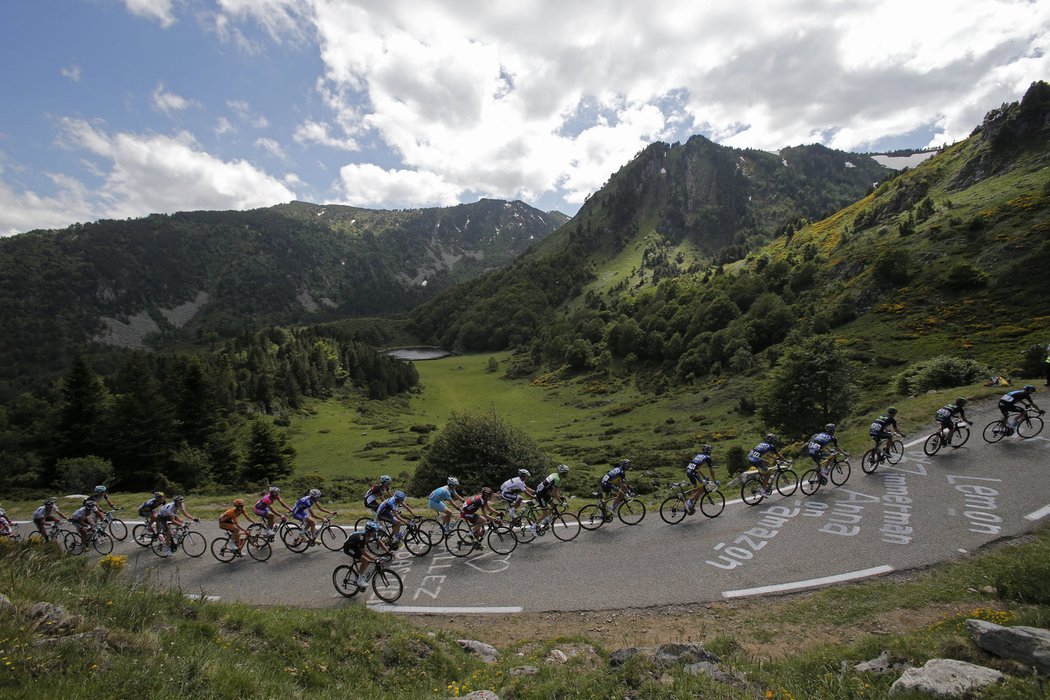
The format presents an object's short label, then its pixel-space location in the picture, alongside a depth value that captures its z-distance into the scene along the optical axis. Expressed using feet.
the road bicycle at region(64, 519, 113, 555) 63.82
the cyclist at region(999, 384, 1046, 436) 65.05
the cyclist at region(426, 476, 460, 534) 54.80
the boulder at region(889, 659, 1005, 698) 19.85
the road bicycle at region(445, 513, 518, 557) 54.60
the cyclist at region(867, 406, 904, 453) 63.67
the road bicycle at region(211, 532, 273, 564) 57.36
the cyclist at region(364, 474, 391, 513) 59.31
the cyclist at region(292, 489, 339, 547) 57.82
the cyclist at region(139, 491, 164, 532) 61.77
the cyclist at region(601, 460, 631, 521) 57.77
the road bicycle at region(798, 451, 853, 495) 61.26
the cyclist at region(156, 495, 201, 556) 59.88
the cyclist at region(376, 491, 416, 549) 52.60
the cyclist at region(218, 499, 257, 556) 55.16
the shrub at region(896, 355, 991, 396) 102.32
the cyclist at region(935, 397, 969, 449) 65.67
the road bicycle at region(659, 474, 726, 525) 57.62
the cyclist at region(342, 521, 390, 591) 44.96
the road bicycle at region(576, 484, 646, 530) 58.08
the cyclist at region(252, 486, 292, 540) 57.82
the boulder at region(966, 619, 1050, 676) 20.71
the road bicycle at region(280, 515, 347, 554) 58.70
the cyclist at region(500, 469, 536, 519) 56.49
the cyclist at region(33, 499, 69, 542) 62.18
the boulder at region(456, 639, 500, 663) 34.33
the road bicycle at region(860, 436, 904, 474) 64.44
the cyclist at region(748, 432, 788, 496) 60.18
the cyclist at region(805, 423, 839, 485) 60.54
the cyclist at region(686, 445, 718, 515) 57.31
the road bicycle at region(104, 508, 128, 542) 66.13
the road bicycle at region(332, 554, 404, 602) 45.90
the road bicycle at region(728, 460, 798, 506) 60.44
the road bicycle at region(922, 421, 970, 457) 66.28
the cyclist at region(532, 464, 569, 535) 56.39
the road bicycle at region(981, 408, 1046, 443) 66.03
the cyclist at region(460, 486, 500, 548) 54.03
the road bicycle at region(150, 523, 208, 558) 60.18
